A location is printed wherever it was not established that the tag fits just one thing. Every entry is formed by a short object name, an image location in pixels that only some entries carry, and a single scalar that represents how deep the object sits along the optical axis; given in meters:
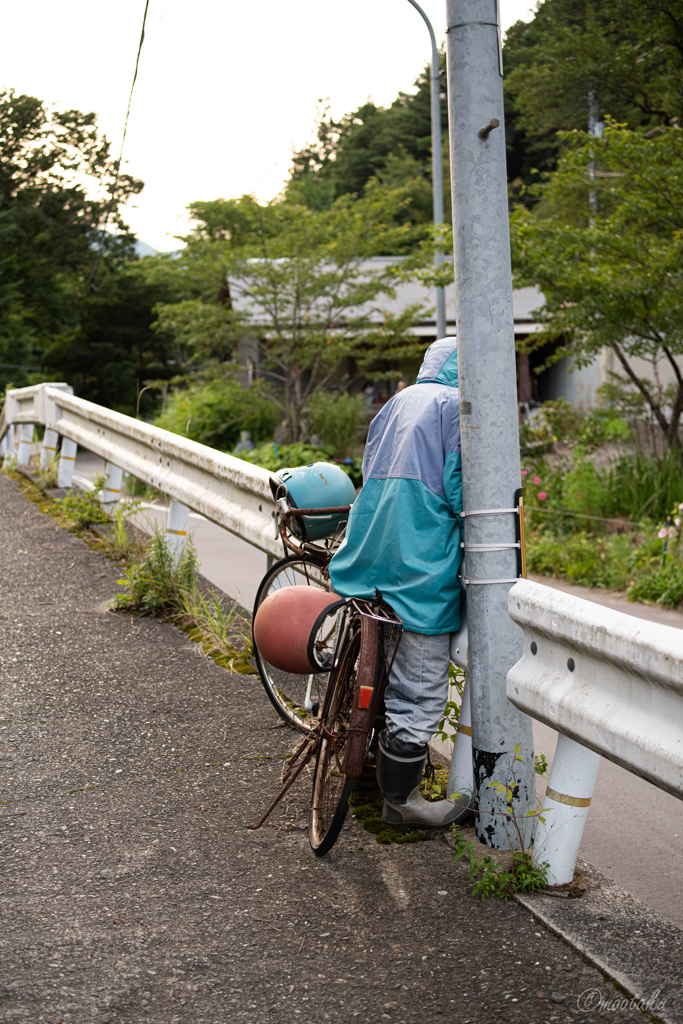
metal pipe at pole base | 3.08
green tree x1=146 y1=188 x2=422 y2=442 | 21.59
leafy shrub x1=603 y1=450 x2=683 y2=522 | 11.29
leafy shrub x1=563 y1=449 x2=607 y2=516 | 12.01
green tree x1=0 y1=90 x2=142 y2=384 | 41.16
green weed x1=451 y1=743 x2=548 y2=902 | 2.62
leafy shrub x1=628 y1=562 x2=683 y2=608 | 8.86
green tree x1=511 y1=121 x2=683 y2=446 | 11.21
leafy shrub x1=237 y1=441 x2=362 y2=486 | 20.00
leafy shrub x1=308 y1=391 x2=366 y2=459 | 23.95
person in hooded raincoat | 2.96
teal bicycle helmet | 3.69
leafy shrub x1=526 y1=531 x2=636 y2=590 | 10.14
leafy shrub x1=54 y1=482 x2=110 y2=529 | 7.13
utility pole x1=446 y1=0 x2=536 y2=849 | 2.90
